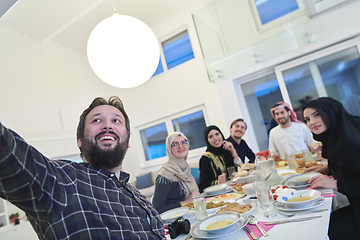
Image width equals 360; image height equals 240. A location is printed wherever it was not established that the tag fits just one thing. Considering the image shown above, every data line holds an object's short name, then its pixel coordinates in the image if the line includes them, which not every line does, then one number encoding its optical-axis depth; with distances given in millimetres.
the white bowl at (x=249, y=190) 1407
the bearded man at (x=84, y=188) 606
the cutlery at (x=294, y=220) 915
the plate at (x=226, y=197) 1442
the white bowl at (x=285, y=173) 1600
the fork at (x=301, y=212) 969
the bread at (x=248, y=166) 2031
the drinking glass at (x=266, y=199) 1040
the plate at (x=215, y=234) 907
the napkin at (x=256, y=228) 888
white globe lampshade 1857
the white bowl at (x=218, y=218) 1023
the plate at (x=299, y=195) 1021
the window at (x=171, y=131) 5078
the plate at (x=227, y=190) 1663
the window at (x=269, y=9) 3449
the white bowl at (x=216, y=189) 1681
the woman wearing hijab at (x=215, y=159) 2469
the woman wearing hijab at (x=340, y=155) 1265
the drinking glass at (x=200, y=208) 1222
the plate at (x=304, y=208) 1000
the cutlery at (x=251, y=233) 856
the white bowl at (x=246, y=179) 1667
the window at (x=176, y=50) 5211
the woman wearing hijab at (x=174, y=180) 1895
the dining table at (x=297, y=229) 792
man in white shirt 3379
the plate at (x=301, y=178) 1354
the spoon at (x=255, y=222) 869
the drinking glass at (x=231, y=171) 2209
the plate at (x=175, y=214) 1266
